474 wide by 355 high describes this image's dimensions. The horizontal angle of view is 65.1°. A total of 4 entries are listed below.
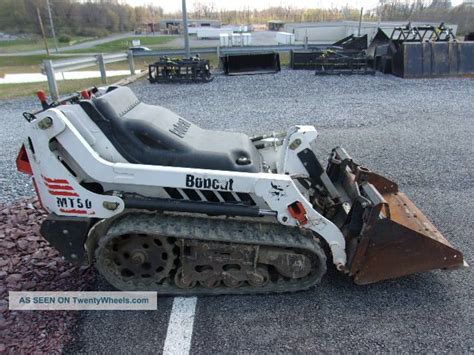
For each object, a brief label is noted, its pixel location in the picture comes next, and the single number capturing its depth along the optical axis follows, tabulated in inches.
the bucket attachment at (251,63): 621.6
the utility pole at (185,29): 620.6
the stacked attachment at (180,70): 545.0
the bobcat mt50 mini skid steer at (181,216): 115.3
